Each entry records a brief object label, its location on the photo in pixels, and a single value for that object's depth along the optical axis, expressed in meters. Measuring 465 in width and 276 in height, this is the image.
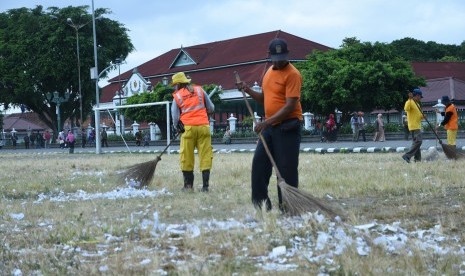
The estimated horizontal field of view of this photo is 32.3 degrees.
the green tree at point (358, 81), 44.53
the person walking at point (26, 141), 64.38
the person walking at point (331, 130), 41.38
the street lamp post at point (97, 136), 35.94
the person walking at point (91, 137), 62.19
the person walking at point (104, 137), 54.41
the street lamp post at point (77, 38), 60.53
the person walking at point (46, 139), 63.60
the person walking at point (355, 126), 40.78
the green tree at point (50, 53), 64.94
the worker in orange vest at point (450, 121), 18.06
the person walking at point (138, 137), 52.38
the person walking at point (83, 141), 57.33
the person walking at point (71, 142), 40.16
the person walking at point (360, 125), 40.44
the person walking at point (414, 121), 15.76
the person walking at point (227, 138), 47.41
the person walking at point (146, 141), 50.20
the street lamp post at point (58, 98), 60.17
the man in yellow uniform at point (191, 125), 11.34
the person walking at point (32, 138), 68.71
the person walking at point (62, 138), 53.38
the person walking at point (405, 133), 37.66
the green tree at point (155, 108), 54.09
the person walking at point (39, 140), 67.49
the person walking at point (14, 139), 68.94
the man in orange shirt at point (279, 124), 7.47
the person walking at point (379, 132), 38.53
